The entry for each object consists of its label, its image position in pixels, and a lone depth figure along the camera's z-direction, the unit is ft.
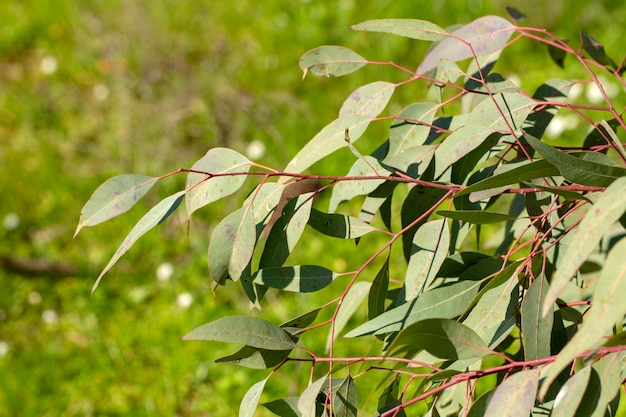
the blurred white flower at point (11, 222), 10.78
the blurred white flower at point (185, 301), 9.34
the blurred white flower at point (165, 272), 9.87
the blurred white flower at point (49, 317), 9.65
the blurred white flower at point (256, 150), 10.64
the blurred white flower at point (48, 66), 13.79
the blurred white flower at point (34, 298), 9.89
